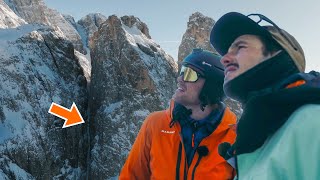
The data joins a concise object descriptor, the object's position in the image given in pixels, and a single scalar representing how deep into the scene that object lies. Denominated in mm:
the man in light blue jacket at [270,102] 1059
